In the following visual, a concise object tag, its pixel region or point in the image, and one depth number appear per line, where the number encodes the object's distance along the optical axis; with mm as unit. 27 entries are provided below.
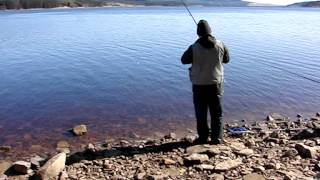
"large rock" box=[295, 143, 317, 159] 5701
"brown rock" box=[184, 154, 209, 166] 5636
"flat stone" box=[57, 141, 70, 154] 7386
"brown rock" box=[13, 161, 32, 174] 5945
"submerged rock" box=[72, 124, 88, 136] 8303
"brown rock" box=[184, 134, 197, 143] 6791
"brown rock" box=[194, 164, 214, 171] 5432
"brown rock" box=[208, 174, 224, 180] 5172
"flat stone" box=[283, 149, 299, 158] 5813
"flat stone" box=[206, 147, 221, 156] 5908
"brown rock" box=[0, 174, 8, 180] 5778
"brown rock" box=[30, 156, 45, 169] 6163
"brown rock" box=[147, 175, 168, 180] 5279
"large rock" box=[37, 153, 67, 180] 5503
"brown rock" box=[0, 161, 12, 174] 6194
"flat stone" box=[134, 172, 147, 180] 5346
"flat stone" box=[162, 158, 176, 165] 5742
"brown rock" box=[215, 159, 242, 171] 5392
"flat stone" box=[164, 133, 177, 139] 7697
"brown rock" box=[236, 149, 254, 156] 5928
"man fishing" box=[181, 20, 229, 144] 6001
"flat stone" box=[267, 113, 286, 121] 9175
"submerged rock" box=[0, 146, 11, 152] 7457
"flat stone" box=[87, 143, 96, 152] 6880
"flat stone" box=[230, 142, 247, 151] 6176
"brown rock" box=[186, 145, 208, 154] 6042
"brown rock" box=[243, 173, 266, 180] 5091
